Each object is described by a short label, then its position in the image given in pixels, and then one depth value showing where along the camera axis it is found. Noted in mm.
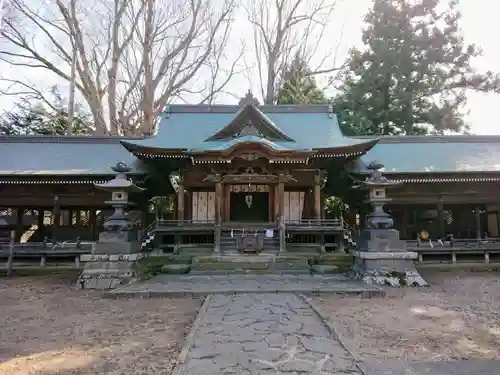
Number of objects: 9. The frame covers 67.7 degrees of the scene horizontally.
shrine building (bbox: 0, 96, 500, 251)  13539
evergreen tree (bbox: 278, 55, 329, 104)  26844
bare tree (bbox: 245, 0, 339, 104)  27562
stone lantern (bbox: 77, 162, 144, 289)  10375
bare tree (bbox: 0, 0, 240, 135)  23406
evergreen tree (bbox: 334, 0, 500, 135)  23781
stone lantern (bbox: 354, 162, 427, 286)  10430
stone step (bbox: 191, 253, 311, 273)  11883
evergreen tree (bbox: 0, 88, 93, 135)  26031
